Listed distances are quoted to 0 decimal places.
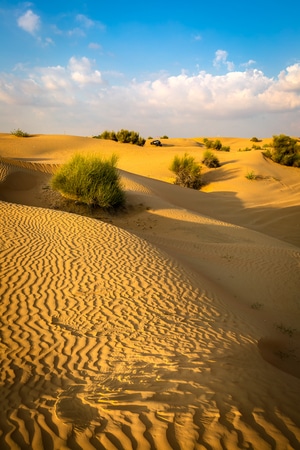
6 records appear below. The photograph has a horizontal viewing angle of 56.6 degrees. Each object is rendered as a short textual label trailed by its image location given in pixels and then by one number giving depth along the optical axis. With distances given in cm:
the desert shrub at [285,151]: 2841
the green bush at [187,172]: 2252
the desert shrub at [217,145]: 4051
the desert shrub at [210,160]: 2602
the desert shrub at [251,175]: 2259
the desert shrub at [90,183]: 1207
